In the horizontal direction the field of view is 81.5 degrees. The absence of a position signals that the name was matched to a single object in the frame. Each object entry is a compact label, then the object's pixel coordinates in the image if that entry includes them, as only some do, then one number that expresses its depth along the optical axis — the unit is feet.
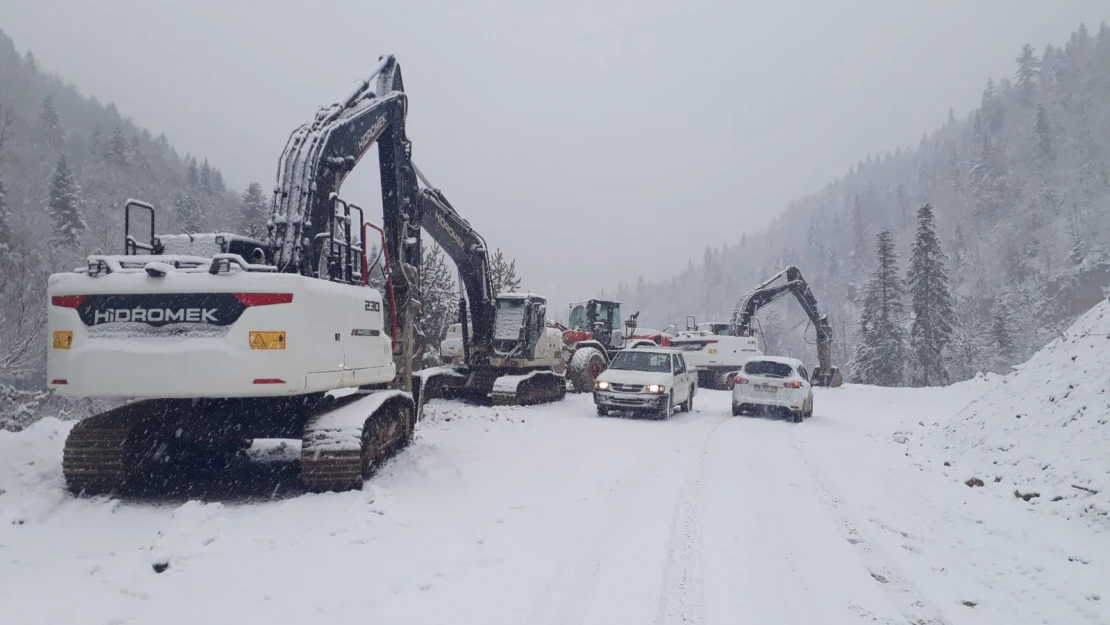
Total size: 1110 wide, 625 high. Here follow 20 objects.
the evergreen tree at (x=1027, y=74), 499.10
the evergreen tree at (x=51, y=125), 324.64
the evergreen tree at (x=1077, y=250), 323.37
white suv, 53.62
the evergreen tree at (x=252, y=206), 190.44
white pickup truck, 50.29
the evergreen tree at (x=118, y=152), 331.90
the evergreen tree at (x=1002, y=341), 192.24
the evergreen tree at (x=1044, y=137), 426.92
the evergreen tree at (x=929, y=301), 147.54
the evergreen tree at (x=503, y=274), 115.55
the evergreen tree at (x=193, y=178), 333.21
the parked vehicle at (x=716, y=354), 89.35
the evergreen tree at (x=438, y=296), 97.14
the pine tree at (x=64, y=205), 166.40
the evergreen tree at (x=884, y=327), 153.58
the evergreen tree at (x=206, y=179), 339.07
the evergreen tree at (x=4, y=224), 99.34
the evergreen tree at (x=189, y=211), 219.73
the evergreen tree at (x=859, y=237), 416.46
